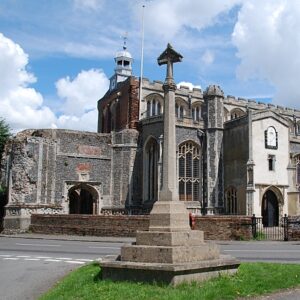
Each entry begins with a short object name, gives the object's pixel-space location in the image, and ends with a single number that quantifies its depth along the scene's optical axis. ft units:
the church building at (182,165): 100.53
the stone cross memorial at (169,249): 26.89
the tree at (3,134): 122.93
